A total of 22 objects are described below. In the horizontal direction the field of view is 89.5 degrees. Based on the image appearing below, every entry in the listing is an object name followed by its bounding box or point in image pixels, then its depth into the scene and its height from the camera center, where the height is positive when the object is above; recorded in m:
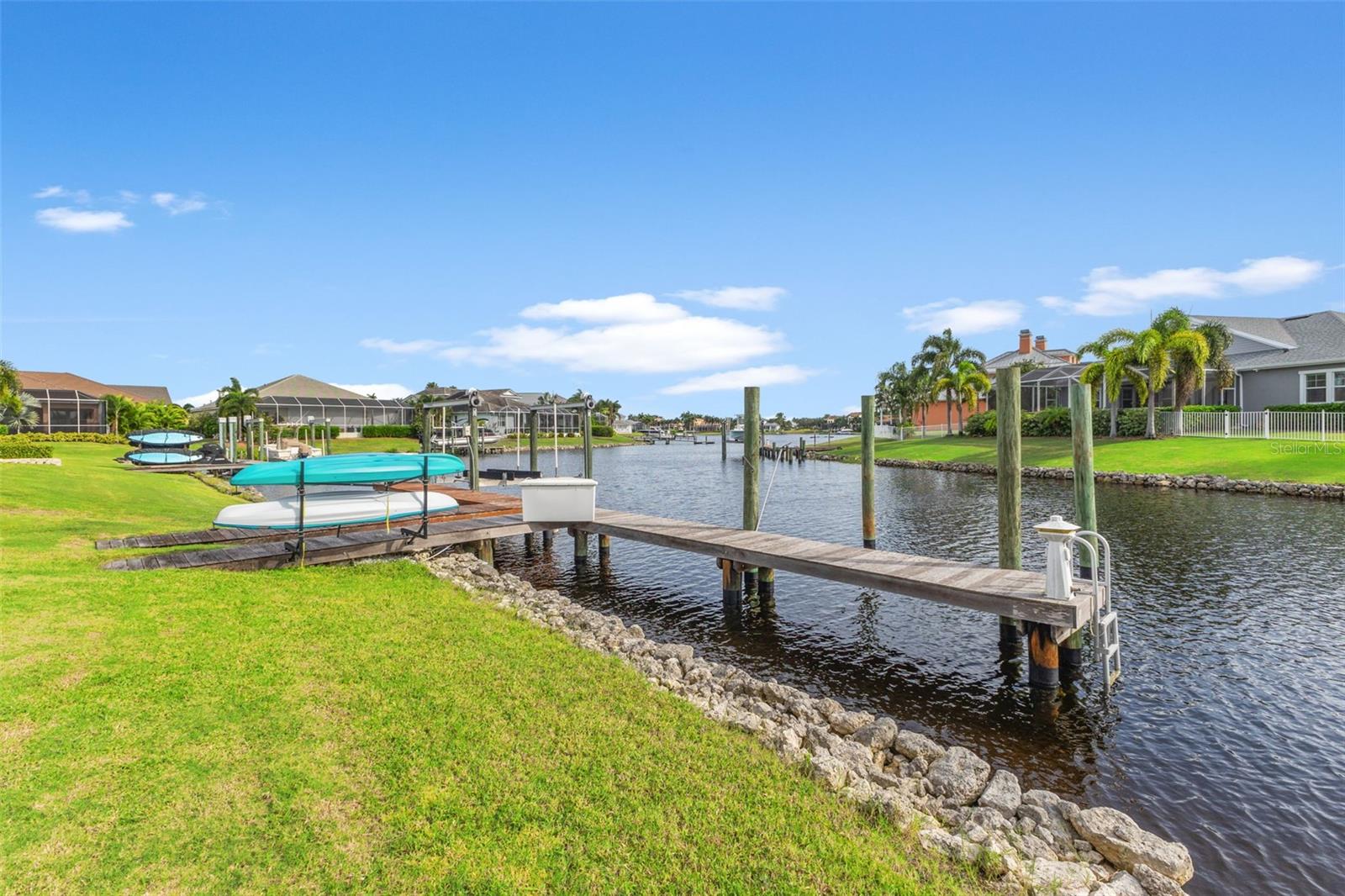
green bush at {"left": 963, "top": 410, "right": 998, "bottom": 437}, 51.59 +0.27
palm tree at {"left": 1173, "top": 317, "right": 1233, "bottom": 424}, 37.31 +3.34
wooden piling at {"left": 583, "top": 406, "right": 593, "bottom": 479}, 16.98 -0.36
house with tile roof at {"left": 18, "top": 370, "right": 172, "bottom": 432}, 56.44 +3.17
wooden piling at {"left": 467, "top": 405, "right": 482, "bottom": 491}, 22.03 -1.01
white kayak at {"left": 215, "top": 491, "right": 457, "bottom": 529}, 11.63 -1.29
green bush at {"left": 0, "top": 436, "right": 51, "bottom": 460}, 28.17 -0.26
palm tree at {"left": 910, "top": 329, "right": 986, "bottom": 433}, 59.31 +6.49
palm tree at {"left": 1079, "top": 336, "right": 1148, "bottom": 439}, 38.06 +3.37
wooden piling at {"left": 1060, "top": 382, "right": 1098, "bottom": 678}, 10.38 -0.51
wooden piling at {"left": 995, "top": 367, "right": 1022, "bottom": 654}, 10.11 -0.60
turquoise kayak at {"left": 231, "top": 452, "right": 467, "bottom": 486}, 10.98 -0.53
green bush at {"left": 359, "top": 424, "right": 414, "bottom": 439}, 71.69 +0.63
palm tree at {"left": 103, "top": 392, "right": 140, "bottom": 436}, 58.31 +2.70
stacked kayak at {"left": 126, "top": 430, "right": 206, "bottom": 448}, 35.78 +0.13
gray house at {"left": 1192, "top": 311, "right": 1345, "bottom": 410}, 37.56 +3.66
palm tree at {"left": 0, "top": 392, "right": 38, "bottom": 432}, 39.82 +2.37
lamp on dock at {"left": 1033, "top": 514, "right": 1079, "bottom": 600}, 7.96 -1.67
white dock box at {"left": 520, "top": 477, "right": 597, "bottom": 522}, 14.50 -1.40
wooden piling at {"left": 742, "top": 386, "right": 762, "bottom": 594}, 13.82 -0.49
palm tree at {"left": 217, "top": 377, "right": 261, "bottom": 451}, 48.38 +2.80
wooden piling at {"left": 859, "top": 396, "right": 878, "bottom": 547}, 16.66 -1.08
